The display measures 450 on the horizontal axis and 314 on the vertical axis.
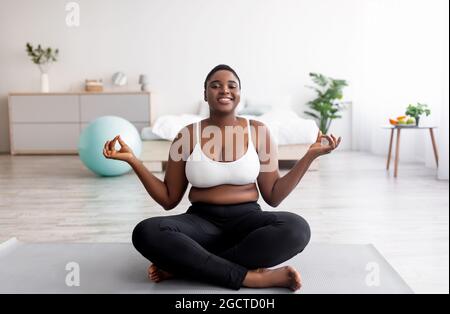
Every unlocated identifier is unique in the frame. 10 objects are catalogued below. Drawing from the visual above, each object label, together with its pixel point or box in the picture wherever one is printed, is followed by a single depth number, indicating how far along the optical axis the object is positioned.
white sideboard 5.61
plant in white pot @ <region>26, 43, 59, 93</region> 5.82
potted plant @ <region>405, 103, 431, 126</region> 3.72
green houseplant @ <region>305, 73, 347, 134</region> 5.54
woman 1.55
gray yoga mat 1.54
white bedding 4.29
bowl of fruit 3.81
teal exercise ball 3.84
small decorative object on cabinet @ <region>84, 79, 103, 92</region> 5.73
